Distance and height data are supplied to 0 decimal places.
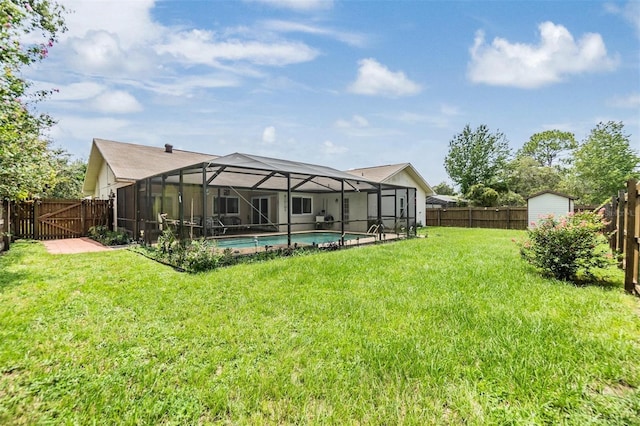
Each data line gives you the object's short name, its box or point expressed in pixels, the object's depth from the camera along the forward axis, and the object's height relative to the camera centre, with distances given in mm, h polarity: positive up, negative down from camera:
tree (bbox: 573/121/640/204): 25359 +3830
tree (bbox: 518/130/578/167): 41781 +8473
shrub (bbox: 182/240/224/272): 6668 -1141
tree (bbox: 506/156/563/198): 33844 +3186
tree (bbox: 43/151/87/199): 21156 +2033
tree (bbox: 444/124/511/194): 33312 +5600
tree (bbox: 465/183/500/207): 23922 +772
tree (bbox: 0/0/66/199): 5488 +2303
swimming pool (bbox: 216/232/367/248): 12555 -1571
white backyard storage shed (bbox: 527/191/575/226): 16859 +143
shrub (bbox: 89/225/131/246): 10953 -1125
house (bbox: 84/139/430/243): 9766 +734
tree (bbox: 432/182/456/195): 52488 +3061
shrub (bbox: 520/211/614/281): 5594 -771
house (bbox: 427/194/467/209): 33125 +444
